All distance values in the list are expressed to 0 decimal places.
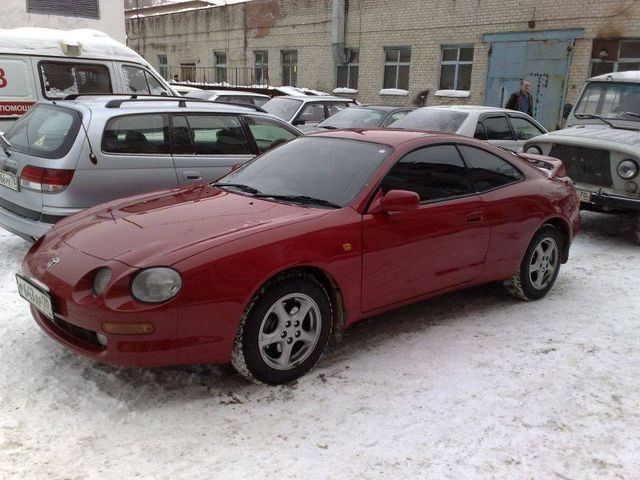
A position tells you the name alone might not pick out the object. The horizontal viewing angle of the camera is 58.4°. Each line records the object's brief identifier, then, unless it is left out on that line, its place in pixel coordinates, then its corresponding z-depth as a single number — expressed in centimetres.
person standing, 1276
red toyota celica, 292
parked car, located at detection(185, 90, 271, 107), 1238
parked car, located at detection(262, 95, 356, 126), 1117
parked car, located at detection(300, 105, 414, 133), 1005
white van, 809
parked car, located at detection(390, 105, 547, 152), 848
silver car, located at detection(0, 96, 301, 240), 492
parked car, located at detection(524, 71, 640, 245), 666
